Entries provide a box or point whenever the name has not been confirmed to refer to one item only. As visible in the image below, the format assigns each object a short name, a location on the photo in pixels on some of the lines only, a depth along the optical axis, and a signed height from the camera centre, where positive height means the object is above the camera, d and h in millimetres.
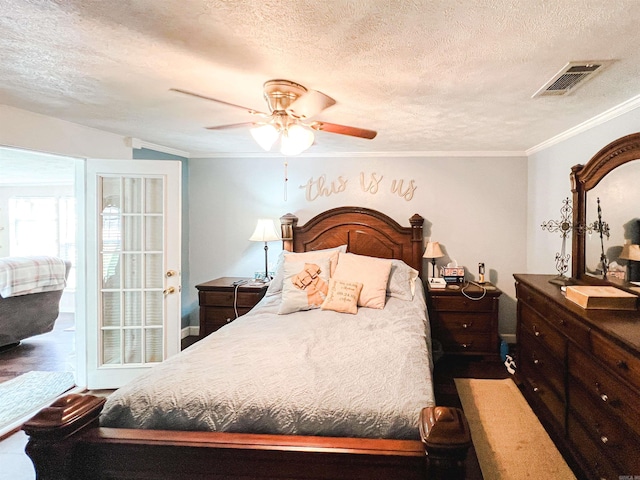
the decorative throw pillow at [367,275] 2938 -325
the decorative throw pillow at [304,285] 2910 -407
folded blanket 3887 -447
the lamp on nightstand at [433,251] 3725 -140
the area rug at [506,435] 2053 -1335
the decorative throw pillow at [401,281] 3172 -405
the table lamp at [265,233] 3816 +48
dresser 1528 -757
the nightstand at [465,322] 3477 -831
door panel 3025 -265
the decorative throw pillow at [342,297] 2807 -482
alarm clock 3713 -382
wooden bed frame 1226 -782
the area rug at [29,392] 2746 -1348
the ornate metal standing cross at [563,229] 2829 +82
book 1939 -343
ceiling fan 1895 +641
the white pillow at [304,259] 3270 -200
